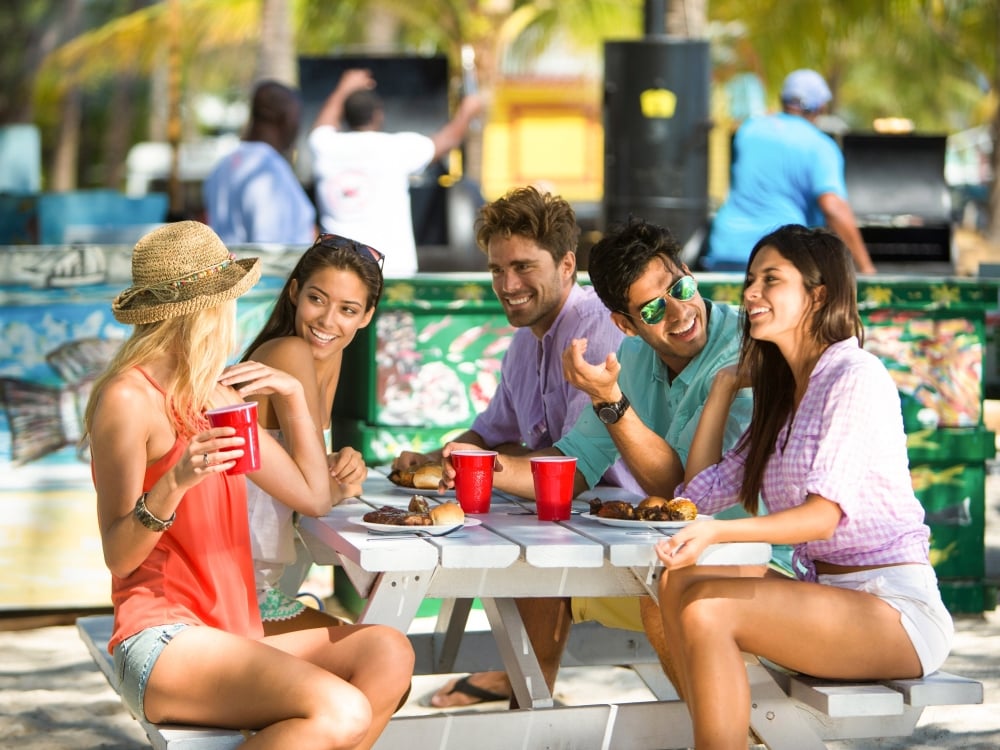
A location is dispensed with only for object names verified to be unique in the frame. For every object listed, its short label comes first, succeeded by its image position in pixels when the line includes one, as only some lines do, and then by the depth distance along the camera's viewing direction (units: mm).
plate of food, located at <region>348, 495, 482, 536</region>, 6380
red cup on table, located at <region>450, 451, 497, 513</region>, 6912
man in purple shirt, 8486
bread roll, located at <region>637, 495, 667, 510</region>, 6550
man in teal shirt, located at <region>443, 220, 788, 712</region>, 7184
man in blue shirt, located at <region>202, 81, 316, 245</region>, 14662
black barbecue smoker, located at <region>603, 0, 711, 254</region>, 18498
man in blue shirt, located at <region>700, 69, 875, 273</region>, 15455
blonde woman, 5700
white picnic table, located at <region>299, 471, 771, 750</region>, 6074
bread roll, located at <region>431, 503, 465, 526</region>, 6418
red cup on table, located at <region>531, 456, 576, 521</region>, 6761
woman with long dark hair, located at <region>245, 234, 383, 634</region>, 7365
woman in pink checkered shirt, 6040
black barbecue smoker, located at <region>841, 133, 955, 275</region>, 20295
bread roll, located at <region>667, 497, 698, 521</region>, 6470
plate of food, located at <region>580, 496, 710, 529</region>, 6436
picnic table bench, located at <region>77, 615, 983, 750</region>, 6040
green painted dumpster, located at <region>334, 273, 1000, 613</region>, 11001
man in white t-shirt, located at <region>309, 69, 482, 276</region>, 15123
